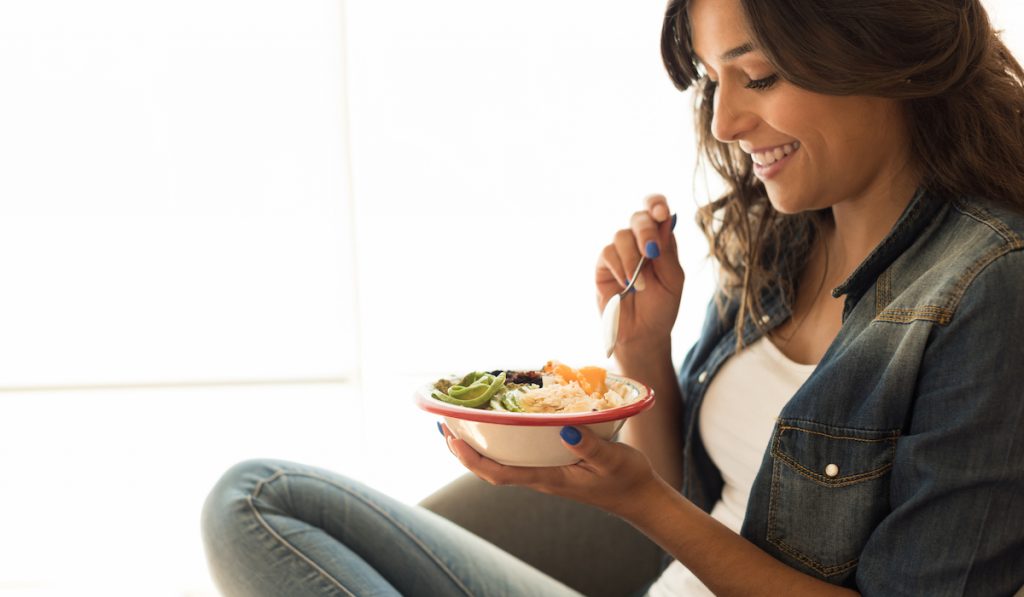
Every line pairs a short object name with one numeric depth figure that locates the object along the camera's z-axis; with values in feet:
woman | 2.88
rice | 3.21
